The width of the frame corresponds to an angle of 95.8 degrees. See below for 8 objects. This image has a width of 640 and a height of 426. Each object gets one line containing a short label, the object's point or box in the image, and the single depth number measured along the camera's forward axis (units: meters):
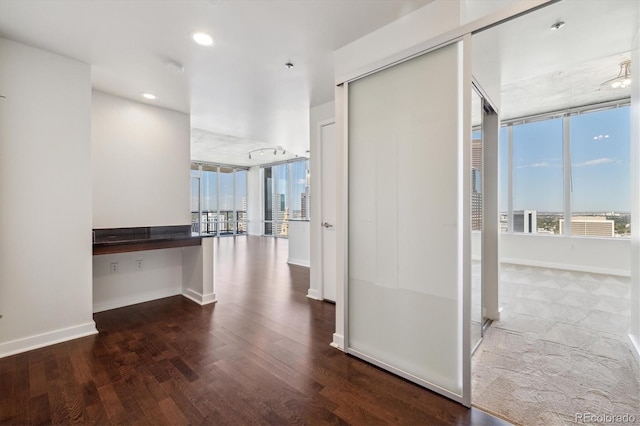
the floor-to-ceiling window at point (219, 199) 10.88
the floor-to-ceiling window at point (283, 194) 10.52
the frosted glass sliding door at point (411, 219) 1.91
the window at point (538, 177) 5.87
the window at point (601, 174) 5.22
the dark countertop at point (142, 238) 3.14
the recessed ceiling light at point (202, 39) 2.41
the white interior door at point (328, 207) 3.86
